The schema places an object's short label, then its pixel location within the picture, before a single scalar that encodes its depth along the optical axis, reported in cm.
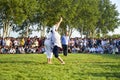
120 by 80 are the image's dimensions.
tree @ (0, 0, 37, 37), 4785
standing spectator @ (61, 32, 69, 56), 2585
